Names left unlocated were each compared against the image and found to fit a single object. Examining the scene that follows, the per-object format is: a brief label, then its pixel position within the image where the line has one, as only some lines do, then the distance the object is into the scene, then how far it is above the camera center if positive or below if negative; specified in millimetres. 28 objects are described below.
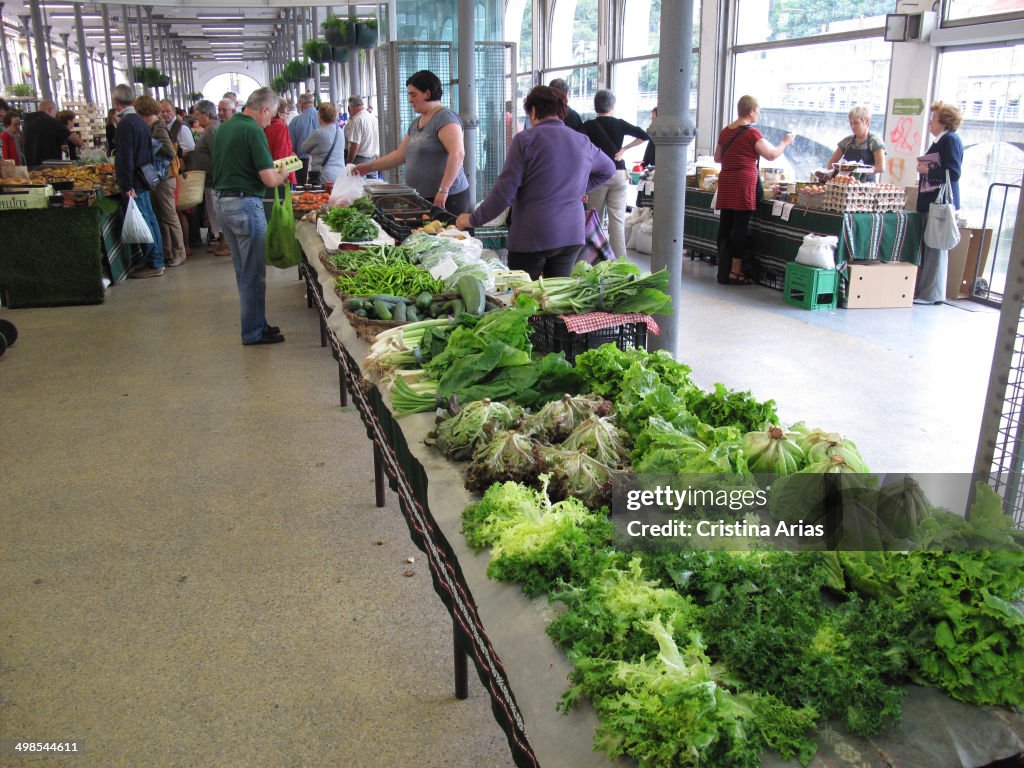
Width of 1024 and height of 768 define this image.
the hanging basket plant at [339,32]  14133 +1951
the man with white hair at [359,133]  10930 +242
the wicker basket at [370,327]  3740 -746
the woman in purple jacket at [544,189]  4734 -198
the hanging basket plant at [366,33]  14453 +1976
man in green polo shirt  5895 -219
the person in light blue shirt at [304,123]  12570 +416
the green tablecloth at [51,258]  8117 -1004
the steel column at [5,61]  22772 +2426
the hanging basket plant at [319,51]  17047 +1968
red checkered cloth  3385 -658
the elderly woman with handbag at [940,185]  7956 -294
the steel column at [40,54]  16594 +1890
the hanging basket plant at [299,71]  23531 +2222
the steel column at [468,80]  8477 +715
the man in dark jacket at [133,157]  8812 -49
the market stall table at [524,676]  1375 -964
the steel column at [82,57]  20219 +2187
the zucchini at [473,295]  3564 -592
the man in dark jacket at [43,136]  11969 +218
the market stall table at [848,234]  8031 -765
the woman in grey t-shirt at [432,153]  6230 -4
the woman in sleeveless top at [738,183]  8859 -310
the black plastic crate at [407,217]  5809 -452
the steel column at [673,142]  4117 +52
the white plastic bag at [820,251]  7945 -889
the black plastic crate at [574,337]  3489 -746
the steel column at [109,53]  23453 +2710
